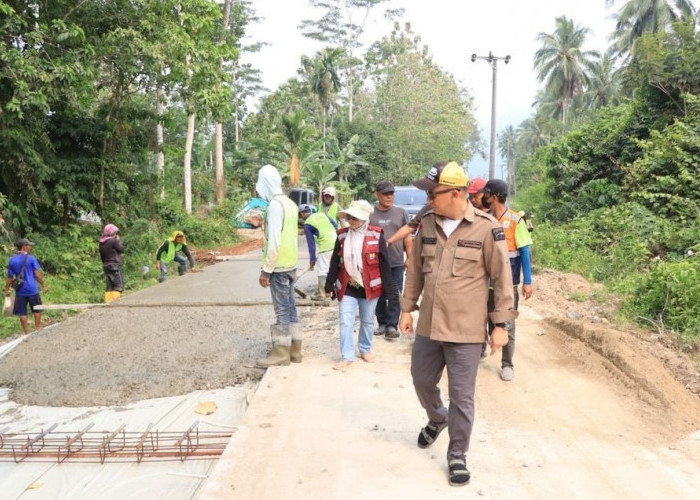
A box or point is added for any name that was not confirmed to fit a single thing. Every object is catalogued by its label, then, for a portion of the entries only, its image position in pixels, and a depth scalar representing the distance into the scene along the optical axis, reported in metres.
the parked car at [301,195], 26.20
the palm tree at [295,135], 29.25
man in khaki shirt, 3.21
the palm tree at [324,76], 41.00
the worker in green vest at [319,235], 7.60
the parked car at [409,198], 14.61
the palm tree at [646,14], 36.00
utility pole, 21.84
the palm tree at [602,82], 46.06
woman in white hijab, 5.32
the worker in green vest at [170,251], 11.65
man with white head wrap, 5.21
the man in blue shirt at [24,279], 8.71
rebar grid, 4.15
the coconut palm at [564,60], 47.44
